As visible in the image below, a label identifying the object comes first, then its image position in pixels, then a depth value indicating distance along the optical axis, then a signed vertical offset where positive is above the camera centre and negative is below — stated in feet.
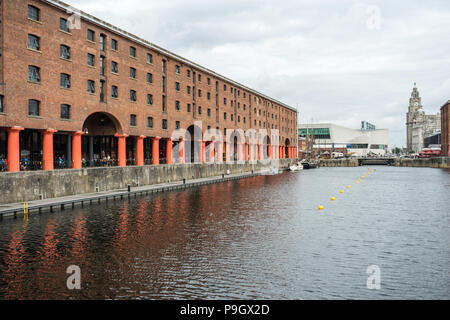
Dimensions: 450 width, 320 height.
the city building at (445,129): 417.10 +32.63
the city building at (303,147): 559.14 +17.69
